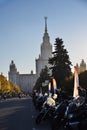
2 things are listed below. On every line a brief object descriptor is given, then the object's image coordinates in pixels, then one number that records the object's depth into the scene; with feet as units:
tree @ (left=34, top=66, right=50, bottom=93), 268.74
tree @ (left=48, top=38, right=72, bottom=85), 162.10
